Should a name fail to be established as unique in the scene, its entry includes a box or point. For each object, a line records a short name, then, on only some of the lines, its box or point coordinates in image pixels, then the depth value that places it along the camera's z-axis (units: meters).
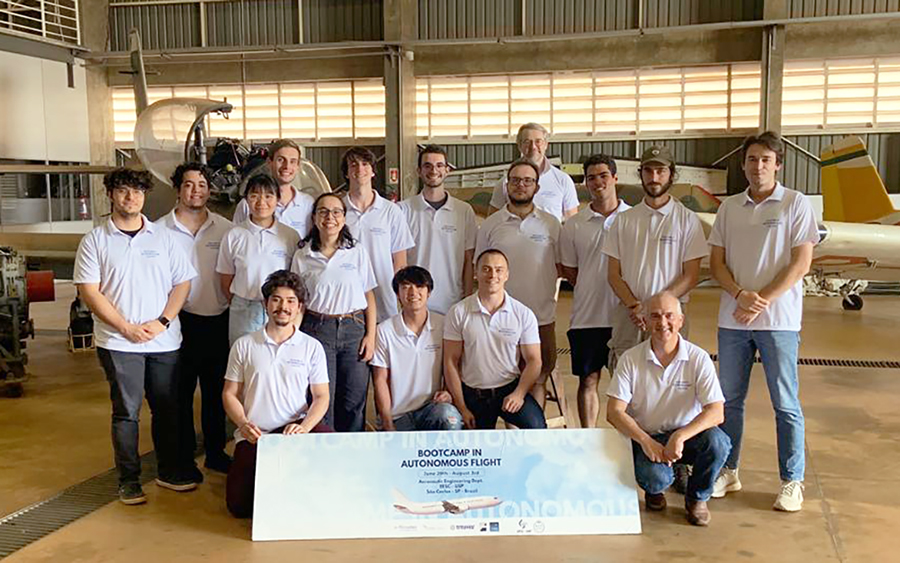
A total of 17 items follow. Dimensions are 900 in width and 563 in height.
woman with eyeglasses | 3.53
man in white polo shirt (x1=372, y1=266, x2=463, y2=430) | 3.53
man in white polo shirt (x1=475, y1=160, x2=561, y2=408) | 3.83
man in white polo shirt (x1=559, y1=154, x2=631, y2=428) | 3.83
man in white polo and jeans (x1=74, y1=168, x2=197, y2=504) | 3.35
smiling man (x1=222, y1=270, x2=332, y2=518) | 3.28
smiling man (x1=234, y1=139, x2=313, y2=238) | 3.84
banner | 3.11
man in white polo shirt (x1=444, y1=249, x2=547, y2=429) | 3.53
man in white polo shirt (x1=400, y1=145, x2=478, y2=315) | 4.03
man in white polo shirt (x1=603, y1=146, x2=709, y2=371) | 3.54
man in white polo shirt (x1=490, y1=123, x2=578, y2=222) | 4.21
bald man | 3.20
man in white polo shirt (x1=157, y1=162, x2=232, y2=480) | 3.77
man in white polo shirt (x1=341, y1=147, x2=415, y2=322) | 3.81
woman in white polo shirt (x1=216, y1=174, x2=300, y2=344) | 3.61
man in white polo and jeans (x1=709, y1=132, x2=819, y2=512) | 3.30
